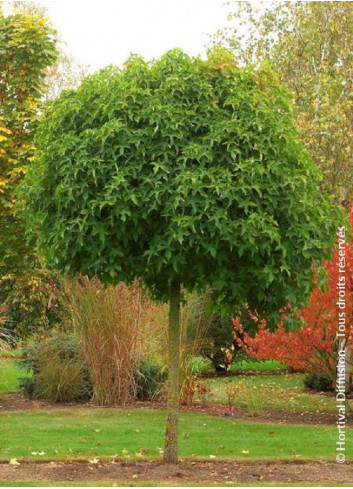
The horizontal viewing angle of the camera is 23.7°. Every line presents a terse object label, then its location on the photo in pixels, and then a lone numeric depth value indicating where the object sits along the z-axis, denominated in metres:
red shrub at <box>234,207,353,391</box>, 11.50
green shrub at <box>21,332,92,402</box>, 14.42
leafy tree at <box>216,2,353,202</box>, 17.78
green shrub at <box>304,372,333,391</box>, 17.05
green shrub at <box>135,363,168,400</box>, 14.50
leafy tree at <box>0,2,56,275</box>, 14.29
